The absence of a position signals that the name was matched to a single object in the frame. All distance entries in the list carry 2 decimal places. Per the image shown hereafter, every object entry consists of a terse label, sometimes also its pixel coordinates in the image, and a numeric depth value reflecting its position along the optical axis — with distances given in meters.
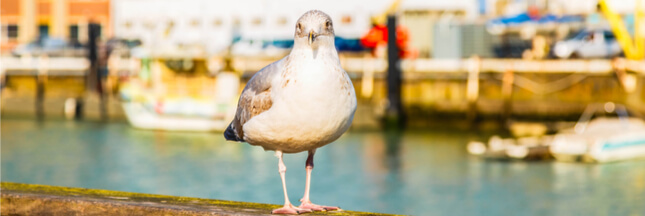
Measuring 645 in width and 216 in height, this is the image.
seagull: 5.35
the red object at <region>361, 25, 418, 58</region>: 41.94
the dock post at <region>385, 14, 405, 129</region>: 34.41
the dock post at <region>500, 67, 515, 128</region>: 33.47
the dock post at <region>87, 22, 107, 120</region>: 40.16
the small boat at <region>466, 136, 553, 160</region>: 26.13
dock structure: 32.28
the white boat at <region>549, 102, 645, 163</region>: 25.83
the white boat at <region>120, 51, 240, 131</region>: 35.52
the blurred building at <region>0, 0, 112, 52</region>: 67.31
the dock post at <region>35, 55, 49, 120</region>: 42.44
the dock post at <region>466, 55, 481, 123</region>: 34.00
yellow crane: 33.03
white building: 59.66
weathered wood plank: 5.67
